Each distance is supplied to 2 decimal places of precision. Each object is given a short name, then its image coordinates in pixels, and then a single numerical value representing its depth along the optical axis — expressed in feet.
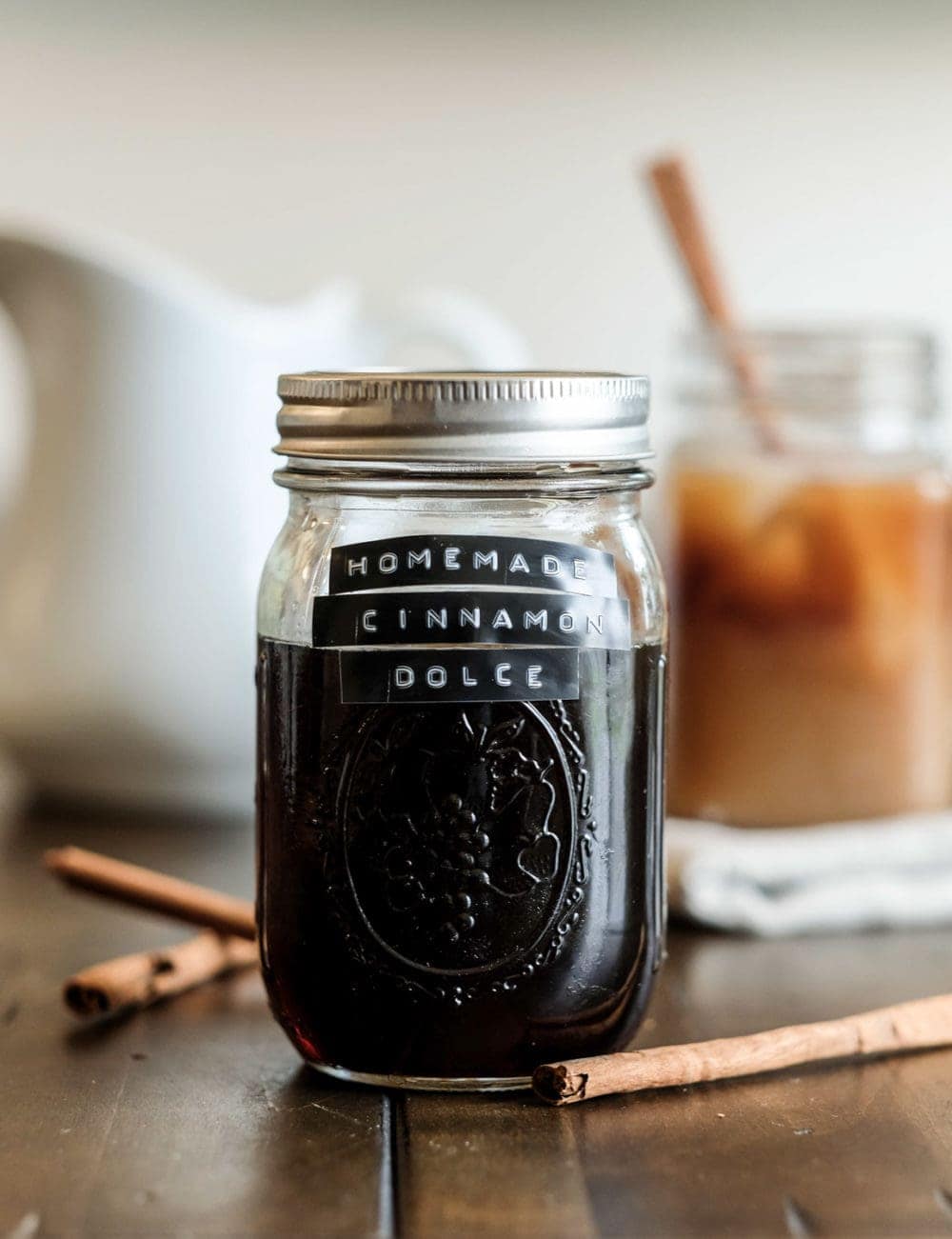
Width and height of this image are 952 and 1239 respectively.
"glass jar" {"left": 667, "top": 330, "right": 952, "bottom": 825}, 3.33
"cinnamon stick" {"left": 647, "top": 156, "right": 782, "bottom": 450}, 3.29
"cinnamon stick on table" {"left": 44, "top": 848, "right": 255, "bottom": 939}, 2.72
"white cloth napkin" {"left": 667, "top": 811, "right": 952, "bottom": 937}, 3.00
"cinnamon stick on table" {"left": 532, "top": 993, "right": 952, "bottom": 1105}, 2.08
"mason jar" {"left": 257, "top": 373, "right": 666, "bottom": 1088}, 2.03
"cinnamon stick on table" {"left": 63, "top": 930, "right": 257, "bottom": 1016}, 2.47
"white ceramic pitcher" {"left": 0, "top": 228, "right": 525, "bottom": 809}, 3.54
